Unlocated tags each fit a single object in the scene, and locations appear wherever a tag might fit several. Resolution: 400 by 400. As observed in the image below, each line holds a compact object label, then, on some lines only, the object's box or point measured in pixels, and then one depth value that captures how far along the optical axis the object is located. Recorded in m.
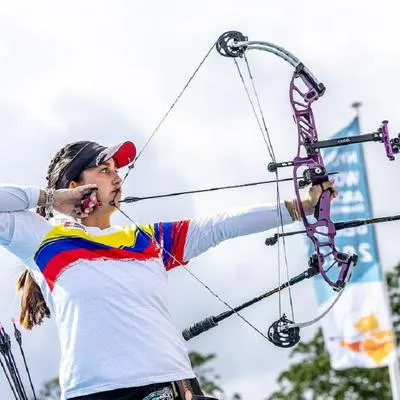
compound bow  7.39
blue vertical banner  21.82
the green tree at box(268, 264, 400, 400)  45.64
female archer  6.68
